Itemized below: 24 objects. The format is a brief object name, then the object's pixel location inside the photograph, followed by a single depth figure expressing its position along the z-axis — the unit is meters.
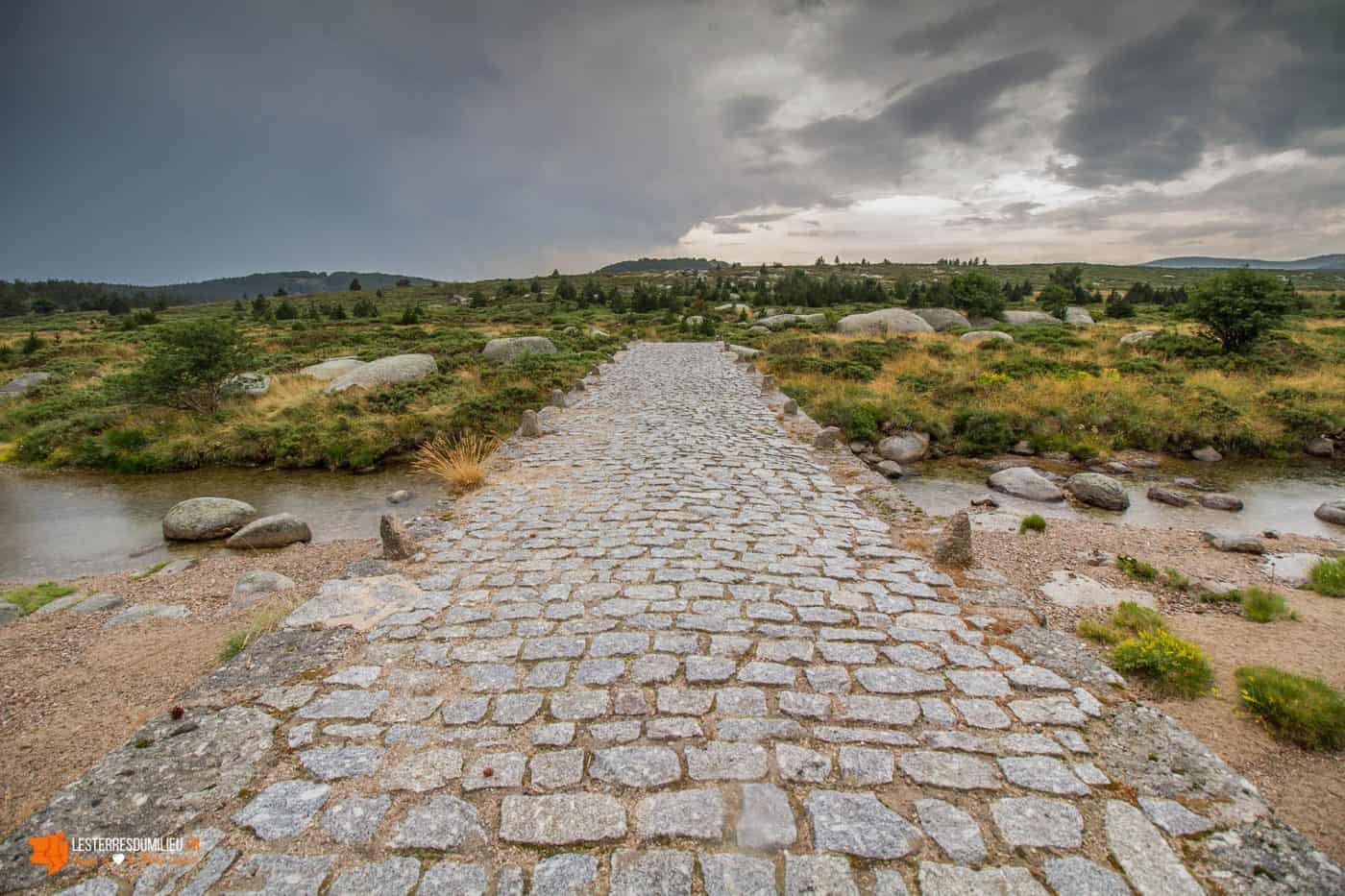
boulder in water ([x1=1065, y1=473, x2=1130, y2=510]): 8.84
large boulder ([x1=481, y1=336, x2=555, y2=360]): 21.61
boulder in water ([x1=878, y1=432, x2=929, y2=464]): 11.41
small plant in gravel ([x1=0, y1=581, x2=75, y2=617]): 5.37
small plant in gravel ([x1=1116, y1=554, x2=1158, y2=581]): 5.58
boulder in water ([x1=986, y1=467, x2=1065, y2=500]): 9.21
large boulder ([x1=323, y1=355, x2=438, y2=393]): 16.02
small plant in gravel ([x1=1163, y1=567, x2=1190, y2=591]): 5.37
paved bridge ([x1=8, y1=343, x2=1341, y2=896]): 2.11
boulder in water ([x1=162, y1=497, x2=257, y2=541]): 7.72
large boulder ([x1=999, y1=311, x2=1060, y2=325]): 34.22
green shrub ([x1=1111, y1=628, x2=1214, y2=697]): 3.38
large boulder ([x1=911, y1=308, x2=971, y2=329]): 32.34
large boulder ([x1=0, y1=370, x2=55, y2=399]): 17.33
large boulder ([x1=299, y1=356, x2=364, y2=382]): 18.17
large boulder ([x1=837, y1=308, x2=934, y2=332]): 29.16
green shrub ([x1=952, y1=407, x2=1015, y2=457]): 11.91
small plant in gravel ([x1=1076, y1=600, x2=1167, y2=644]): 4.01
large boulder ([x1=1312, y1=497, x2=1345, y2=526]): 8.41
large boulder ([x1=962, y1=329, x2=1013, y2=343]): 23.67
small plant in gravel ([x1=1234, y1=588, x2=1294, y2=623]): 4.65
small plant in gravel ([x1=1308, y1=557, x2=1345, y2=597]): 5.28
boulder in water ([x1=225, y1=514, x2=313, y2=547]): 7.32
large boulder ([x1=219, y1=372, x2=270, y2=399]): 14.84
